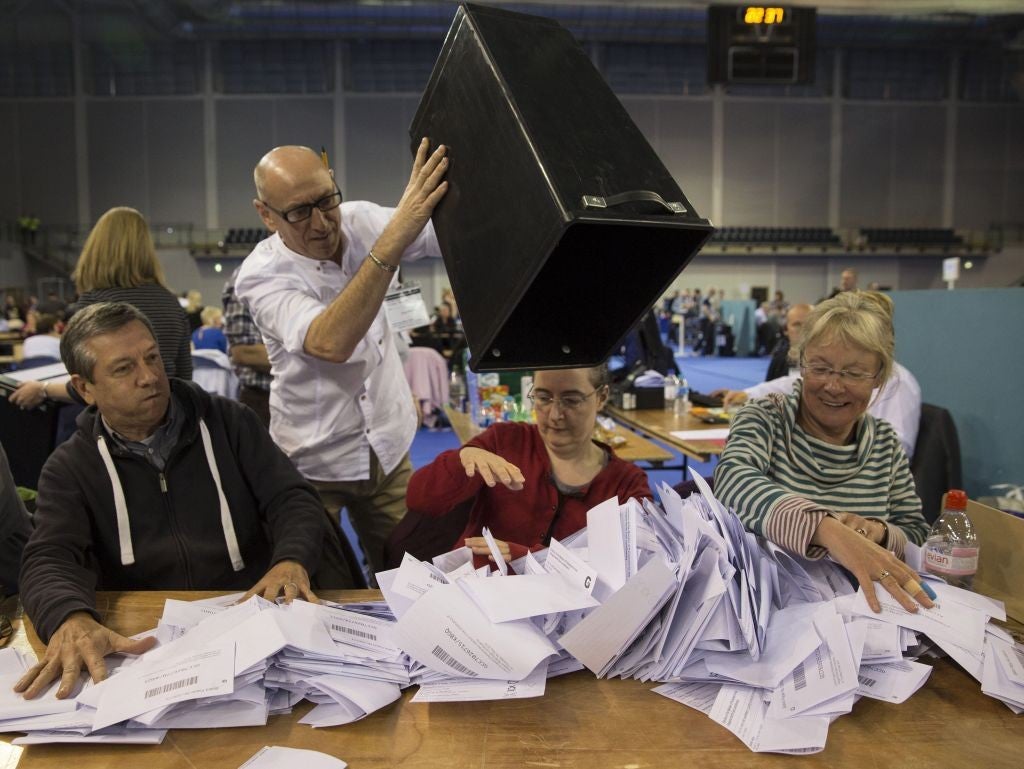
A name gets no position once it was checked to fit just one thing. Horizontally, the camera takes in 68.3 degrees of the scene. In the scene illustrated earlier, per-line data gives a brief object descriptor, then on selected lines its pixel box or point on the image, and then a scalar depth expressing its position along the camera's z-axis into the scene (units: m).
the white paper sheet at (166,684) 0.94
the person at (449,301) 10.65
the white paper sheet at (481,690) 1.00
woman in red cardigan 1.71
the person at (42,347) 5.16
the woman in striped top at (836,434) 1.54
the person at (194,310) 7.86
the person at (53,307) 7.76
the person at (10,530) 1.52
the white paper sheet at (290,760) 0.87
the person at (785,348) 4.30
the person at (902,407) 2.97
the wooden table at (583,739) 0.88
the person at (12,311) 11.43
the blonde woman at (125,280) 2.56
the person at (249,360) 3.08
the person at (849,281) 7.31
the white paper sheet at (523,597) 1.01
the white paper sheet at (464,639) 0.99
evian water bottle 1.25
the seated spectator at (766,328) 15.02
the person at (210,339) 6.50
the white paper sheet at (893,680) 1.00
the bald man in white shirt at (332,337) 1.56
